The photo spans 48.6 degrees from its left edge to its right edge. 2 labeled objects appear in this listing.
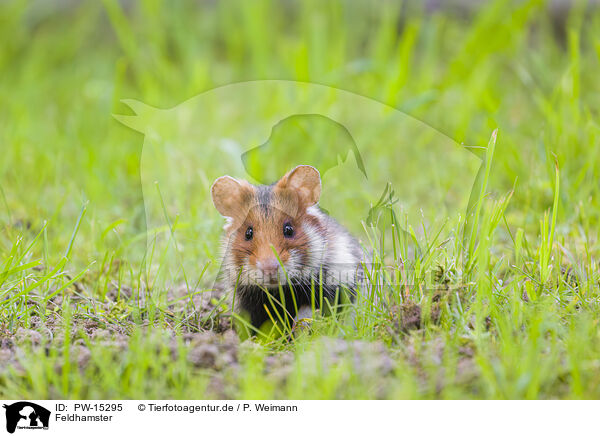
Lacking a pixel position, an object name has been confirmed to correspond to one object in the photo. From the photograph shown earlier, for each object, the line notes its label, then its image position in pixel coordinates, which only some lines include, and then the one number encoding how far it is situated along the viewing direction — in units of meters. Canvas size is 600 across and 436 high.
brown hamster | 3.48
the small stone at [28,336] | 3.06
